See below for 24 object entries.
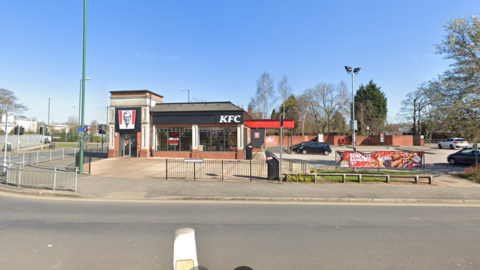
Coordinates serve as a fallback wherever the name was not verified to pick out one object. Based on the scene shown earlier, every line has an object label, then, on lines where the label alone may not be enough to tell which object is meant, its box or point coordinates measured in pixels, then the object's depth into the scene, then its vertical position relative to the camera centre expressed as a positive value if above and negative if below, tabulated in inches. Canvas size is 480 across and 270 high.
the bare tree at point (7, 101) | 1502.2 +246.4
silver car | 1355.8 -14.3
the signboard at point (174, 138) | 856.9 +4.8
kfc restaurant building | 828.0 +37.5
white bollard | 92.7 -45.9
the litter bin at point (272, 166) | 437.1 -50.3
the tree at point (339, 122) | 2121.1 +171.4
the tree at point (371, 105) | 2120.0 +342.6
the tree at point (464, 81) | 502.9 +136.9
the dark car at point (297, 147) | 1210.9 -37.3
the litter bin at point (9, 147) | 1199.6 -45.2
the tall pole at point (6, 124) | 490.9 +32.1
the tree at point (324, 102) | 2057.1 +345.2
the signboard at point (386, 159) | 498.6 -41.6
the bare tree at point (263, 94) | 1777.8 +355.5
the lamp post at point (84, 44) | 501.0 +209.1
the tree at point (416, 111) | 2000.5 +263.9
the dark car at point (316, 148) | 1137.4 -41.6
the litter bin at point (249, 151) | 794.2 -39.4
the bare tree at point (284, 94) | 1870.1 +374.6
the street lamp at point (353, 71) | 693.5 +212.3
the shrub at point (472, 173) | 474.3 -70.6
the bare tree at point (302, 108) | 2075.7 +293.7
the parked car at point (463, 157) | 699.8 -51.9
